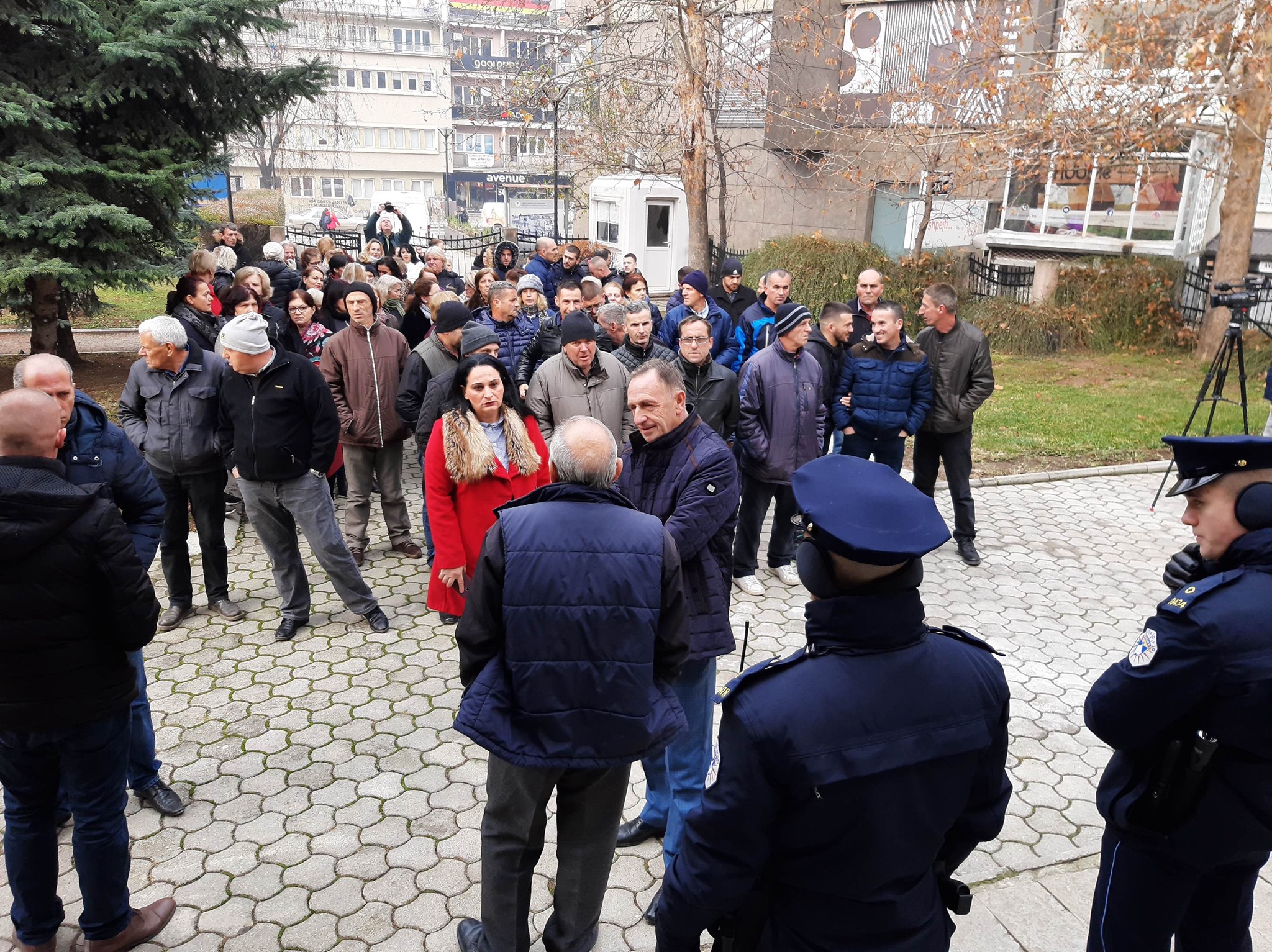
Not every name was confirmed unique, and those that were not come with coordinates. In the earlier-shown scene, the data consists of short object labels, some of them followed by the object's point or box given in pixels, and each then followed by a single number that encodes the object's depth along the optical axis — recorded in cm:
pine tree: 948
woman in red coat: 462
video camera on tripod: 790
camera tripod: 855
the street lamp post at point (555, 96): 1374
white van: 3146
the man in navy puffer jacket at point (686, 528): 361
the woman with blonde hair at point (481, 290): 889
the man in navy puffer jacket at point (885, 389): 664
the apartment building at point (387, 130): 6244
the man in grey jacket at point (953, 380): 676
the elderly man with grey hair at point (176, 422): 541
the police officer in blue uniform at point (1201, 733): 225
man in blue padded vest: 277
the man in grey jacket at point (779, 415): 619
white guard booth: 2211
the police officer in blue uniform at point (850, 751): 188
